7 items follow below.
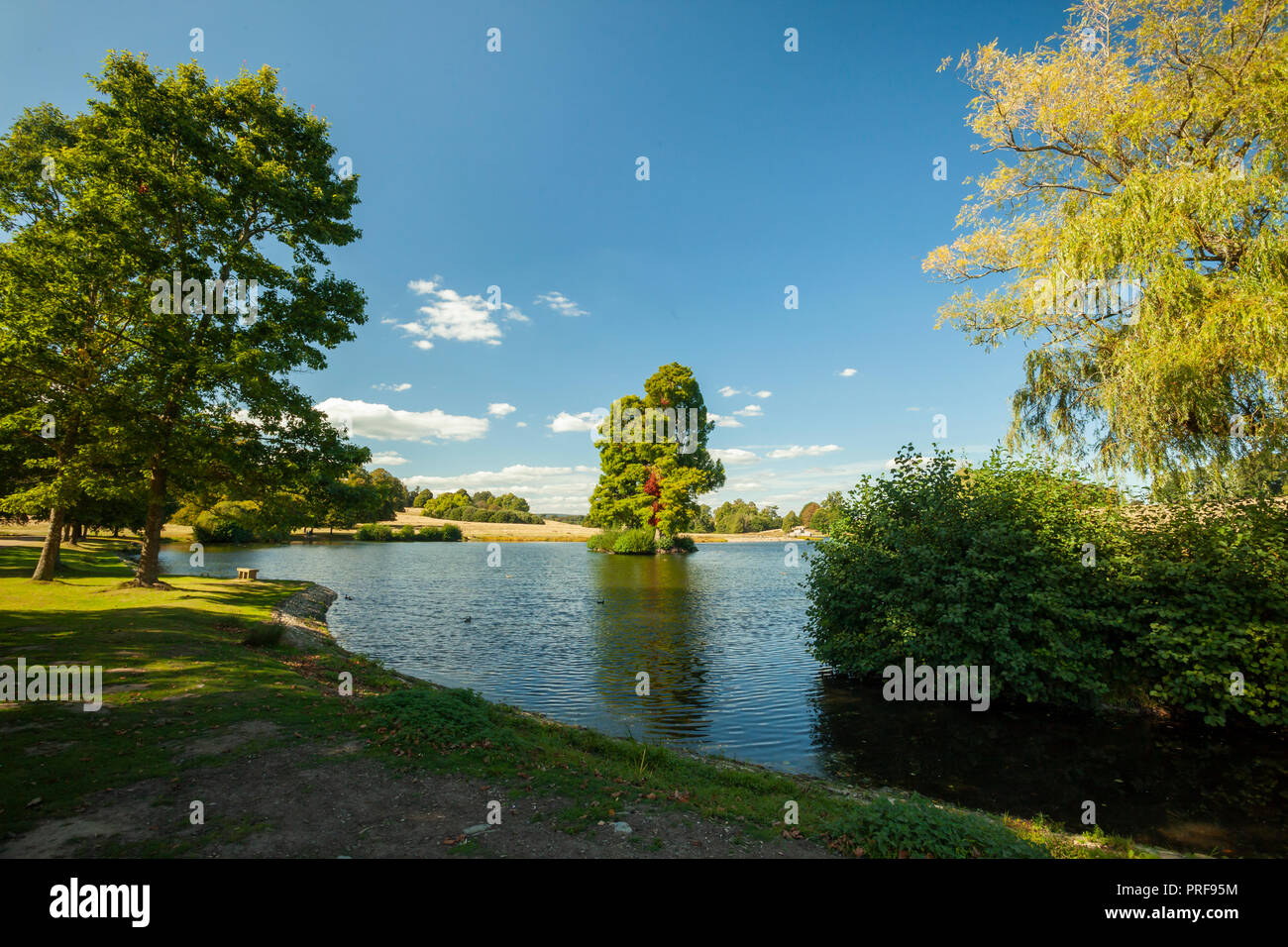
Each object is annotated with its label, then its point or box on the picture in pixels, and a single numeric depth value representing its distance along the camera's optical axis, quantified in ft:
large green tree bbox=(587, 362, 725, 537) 207.51
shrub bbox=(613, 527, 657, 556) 211.02
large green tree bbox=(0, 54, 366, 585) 60.70
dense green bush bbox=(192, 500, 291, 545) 214.28
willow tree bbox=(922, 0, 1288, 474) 43.14
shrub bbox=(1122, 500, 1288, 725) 37.35
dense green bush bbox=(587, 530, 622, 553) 228.43
